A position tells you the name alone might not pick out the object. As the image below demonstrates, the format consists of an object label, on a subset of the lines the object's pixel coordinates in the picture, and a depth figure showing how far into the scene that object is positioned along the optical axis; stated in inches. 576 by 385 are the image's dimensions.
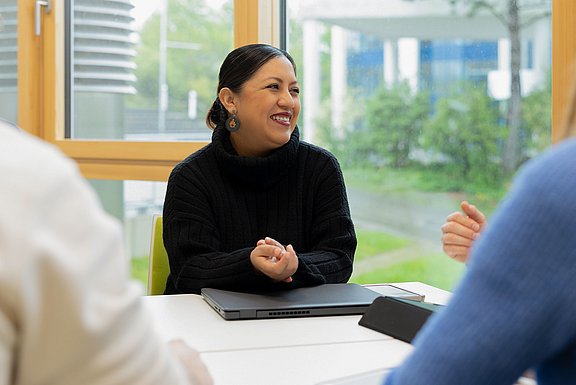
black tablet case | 66.2
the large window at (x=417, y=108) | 102.9
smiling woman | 90.3
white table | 57.1
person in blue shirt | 29.2
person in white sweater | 20.9
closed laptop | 74.0
